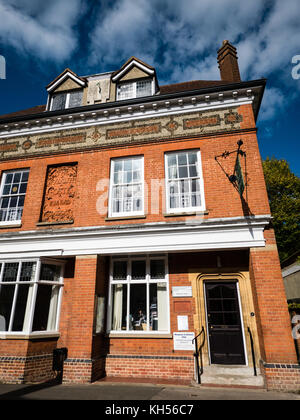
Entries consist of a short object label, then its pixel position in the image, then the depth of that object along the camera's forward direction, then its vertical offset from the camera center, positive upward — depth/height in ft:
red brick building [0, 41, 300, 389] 24.81 +6.32
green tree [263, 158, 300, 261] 76.02 +29.62
